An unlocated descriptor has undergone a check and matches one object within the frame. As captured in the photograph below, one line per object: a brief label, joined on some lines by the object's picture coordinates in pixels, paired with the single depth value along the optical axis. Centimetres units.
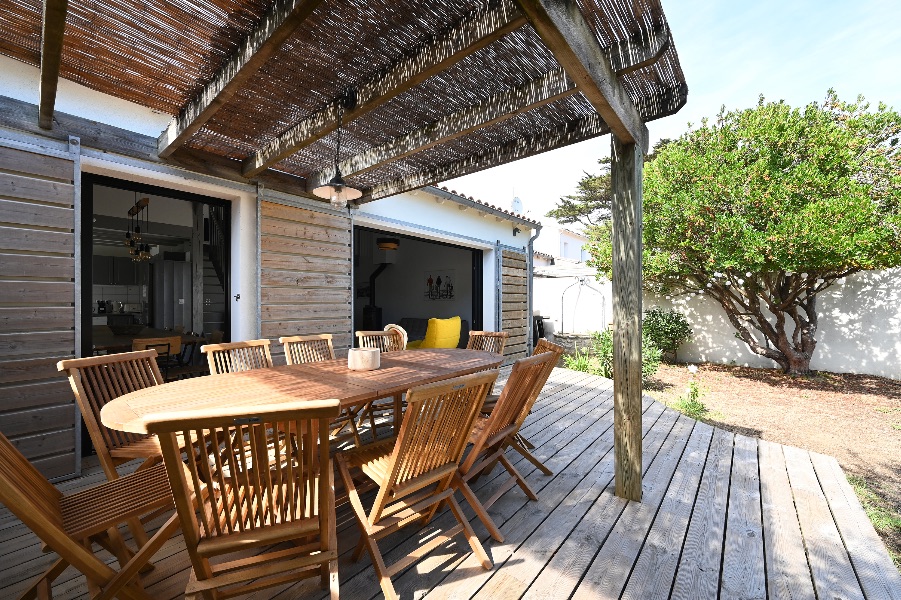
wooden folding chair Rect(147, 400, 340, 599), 108
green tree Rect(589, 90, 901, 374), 549
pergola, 184
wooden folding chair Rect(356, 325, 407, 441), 380
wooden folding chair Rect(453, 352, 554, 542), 191
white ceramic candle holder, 248
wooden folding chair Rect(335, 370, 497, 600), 148
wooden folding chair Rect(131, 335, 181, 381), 407
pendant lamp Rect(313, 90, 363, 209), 285
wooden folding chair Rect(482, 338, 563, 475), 241
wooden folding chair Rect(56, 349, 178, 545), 179
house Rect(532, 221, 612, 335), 943
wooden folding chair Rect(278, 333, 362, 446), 294
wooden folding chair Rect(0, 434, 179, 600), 110
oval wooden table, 158
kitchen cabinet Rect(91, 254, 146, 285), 914
